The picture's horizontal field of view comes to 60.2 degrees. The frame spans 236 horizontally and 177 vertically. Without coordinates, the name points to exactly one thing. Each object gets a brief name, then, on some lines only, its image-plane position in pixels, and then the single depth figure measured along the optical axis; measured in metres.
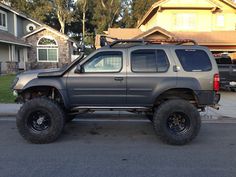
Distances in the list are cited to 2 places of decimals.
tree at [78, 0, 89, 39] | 32.82
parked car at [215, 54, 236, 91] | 9.44
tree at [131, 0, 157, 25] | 35.85
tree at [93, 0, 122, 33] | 34.15
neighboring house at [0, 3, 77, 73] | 20.37
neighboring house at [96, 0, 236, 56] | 17.50
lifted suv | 4.33
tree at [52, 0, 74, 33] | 32.01
